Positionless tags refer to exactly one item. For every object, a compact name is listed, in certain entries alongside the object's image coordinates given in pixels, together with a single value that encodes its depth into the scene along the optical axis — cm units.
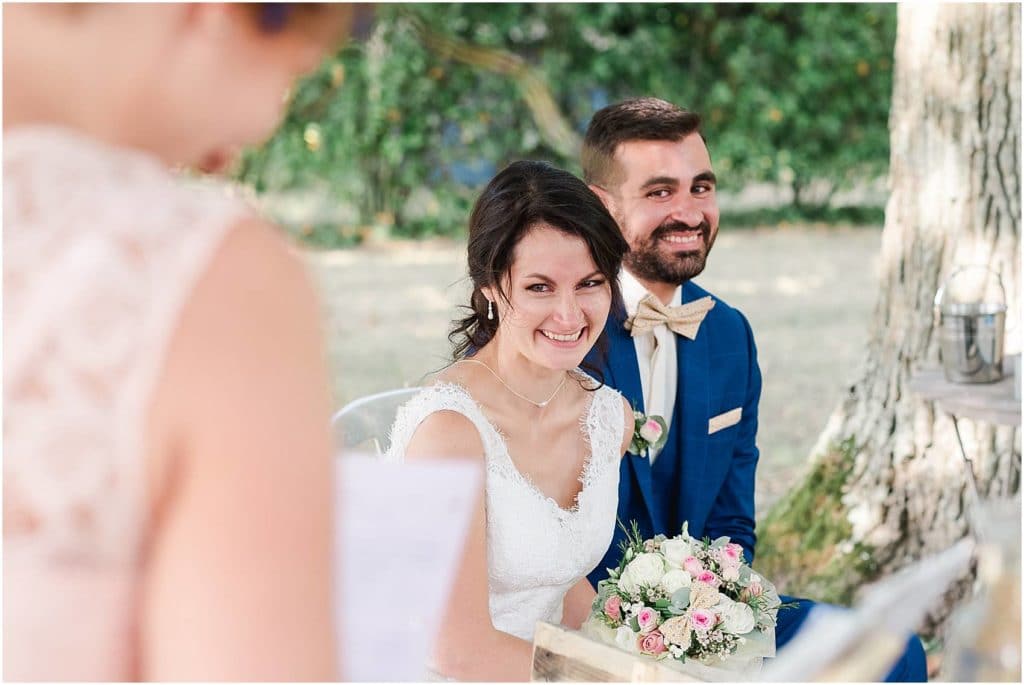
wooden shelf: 291
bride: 225
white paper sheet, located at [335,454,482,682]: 108
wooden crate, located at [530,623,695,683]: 159
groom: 279
